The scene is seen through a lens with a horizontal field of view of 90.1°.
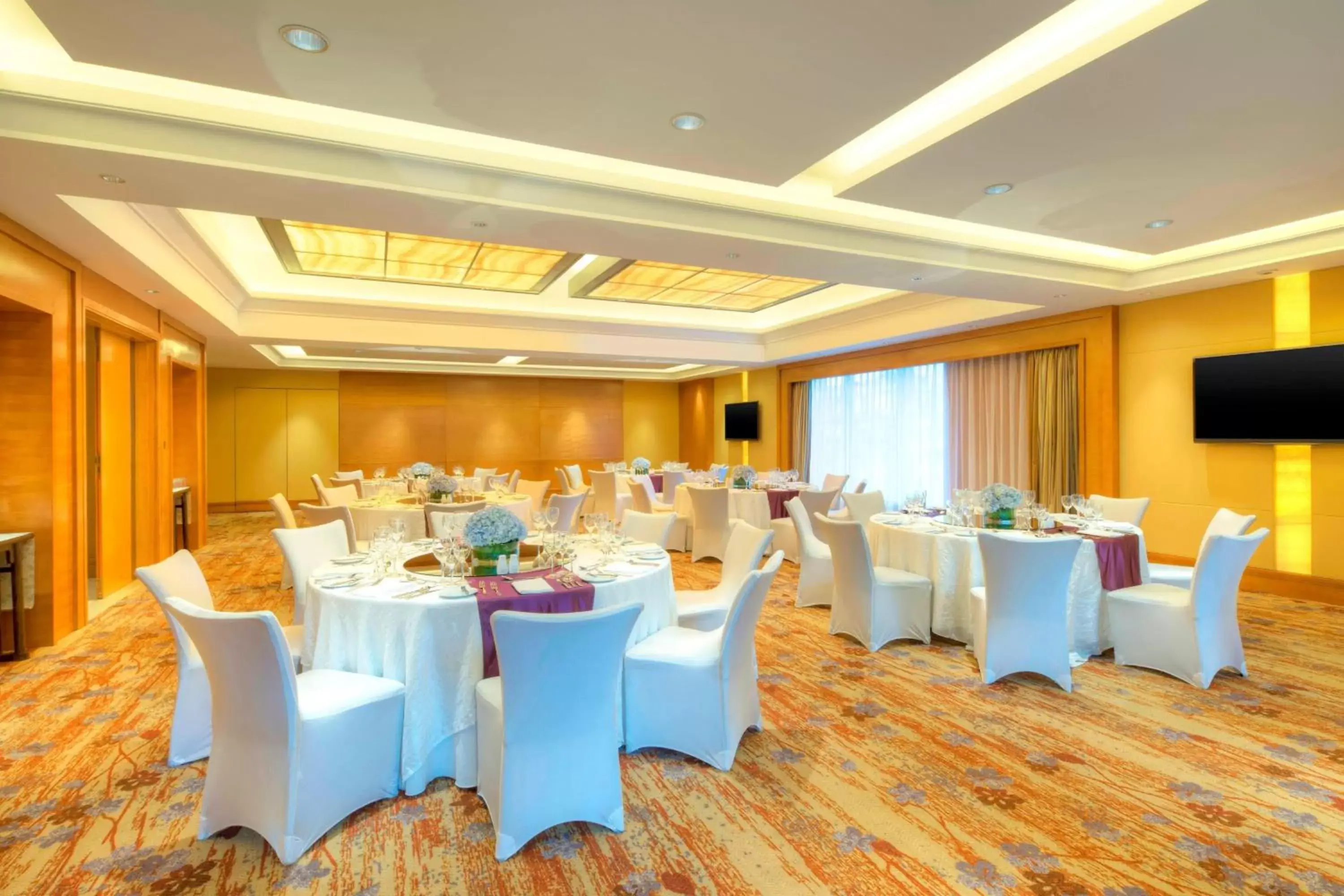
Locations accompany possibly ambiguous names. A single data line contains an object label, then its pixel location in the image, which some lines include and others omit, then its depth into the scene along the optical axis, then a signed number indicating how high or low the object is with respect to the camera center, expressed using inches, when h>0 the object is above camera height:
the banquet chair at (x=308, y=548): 153.0 -23.2
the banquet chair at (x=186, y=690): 117.2 -42.2
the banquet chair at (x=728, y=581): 144.9 -30.2
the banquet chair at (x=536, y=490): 317.4 -19.9
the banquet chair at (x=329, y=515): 207.8 -20.0
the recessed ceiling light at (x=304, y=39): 102.3 +64.2
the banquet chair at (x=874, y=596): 181.5 -41.4
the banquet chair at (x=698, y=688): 115.7 -42.4
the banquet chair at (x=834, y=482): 336.8 -17.8
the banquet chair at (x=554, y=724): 85.9 -38.5
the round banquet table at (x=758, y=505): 310.2 -26.9
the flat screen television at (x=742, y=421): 512.4 +21.0
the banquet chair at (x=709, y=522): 291.9 -32.6
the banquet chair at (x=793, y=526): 284.2 -34.4
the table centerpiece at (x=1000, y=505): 185.3 -16.4
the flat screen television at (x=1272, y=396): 218.2 +16.2
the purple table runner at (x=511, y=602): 112.0 -25.9
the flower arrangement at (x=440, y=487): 262.4 -14.5
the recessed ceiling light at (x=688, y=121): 130.6 +64.5
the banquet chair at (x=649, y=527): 178.9 -21.5
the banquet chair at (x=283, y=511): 225.9 -20.1
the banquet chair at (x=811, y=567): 218.5 -39.6
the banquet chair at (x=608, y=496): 398.6 -28.8
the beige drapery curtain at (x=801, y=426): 472.7 +15.1
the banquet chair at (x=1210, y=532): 173.6 -24.1
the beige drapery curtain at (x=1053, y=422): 296.5 +10.5
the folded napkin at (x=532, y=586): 118.0 -24.5
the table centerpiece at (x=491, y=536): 127.0 -16.4
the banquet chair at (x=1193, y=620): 150.3 -41.7
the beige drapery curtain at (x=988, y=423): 324.8 +11.8
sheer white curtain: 380.8 +10.6
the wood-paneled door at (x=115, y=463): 243.6 -3.8
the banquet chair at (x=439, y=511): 206.5 -21.8
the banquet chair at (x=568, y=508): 261.1 -22.9
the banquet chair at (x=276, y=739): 88.4 -41.0
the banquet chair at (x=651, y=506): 329.7 -30.6
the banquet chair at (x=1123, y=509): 215.8 -21.3
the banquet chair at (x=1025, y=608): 148.9 -37.4
